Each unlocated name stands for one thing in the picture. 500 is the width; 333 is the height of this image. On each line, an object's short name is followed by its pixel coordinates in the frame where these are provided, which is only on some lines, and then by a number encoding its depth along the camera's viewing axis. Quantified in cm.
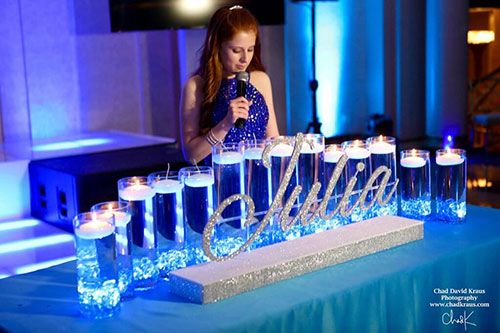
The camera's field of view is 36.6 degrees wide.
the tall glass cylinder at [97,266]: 165
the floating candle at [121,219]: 171
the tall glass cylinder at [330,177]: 218
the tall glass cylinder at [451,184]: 230
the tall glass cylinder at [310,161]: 212
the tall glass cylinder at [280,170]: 205
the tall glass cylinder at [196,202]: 190
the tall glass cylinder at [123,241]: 171
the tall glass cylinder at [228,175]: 197
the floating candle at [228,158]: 198
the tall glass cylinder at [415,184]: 232
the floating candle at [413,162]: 231
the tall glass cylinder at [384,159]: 228
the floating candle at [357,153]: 223
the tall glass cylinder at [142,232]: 180
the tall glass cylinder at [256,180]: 204
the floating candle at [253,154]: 203
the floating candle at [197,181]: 190
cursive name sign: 187
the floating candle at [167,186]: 184
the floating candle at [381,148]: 227
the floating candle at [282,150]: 205
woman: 279
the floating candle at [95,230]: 164
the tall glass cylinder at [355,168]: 223
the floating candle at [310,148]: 211
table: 166
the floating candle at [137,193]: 179
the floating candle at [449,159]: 229
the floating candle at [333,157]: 218
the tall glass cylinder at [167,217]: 184
